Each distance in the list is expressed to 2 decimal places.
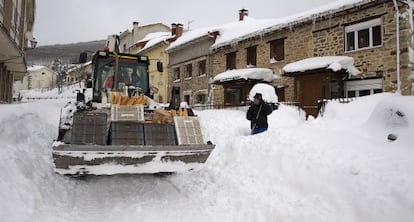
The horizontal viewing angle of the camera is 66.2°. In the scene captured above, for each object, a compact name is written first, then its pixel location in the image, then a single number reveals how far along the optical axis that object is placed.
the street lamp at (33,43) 16.38
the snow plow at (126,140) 4.11
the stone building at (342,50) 11.94
